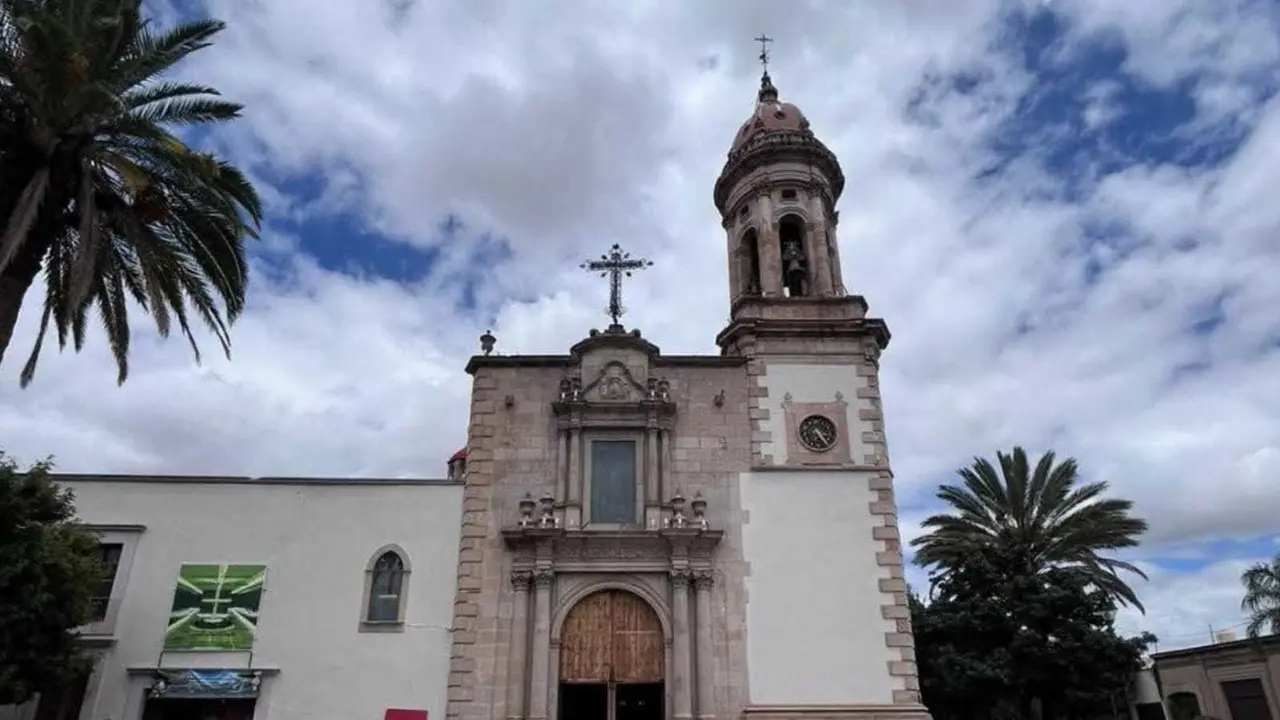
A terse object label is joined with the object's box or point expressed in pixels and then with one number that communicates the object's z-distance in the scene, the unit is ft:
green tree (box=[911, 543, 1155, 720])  74.79
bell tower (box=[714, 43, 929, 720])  54.60
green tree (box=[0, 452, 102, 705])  43.14
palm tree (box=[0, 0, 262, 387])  40.11
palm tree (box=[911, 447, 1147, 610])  81.30
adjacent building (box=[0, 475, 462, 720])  53.78
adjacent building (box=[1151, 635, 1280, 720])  82.74
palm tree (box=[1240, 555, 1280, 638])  87.35
